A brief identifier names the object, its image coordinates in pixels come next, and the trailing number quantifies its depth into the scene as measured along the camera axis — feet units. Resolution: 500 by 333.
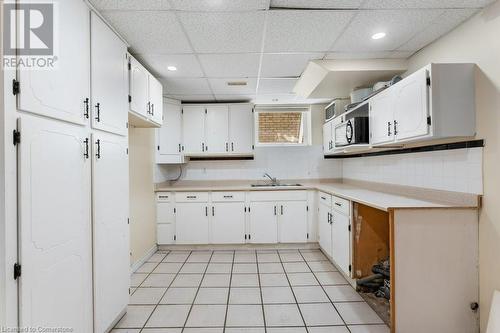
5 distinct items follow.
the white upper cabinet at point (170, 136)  12.71
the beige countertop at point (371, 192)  6.34
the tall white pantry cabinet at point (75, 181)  3.85
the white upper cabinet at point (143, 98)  7.55
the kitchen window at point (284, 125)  13.97
